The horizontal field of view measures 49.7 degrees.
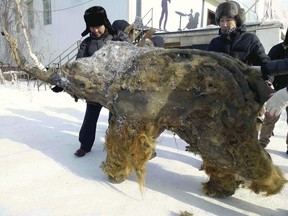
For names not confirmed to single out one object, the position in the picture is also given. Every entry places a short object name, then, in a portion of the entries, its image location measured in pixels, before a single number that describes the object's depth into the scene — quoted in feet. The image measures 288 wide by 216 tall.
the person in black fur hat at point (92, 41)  11.47
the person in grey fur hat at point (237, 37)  9.96
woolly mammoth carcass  7.61
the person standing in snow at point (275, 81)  12.69
